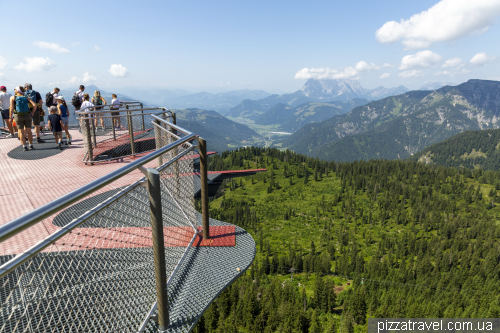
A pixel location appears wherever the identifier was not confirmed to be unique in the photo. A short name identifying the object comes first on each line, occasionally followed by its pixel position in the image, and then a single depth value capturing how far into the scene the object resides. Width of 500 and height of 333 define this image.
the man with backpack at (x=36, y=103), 15.77
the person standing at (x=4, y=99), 16.33
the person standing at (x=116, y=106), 18.18
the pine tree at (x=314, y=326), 94.00
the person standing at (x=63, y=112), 16.42
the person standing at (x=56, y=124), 14.75
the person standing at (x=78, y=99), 20.58
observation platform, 3.86
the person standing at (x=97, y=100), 19.69
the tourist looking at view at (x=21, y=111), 13.75
